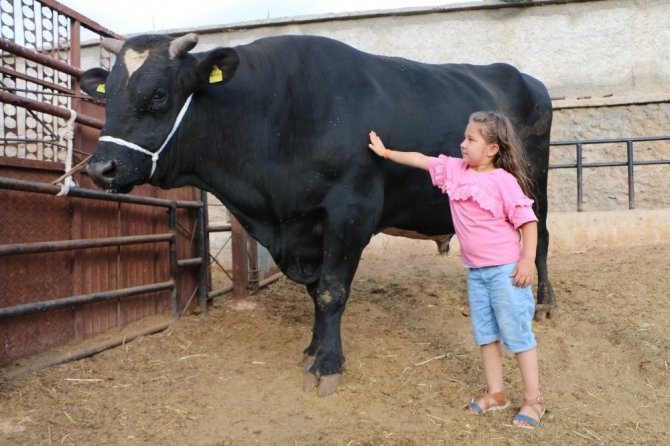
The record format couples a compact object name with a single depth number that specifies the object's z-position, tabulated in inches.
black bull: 132.5
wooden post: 234.2
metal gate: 144.3
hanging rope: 148.8
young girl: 118.6
